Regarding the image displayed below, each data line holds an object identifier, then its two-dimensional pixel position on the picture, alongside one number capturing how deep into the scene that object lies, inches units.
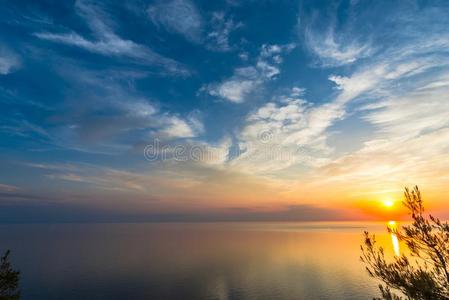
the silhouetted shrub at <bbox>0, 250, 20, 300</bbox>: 1023.6
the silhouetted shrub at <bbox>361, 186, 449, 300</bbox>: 606.9
